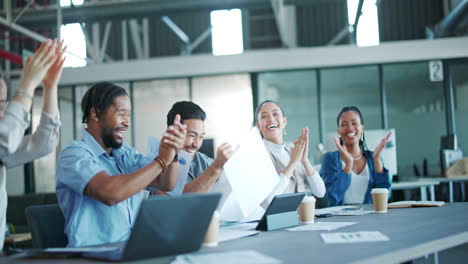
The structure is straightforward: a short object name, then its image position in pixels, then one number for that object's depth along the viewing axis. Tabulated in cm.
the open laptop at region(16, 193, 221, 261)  124
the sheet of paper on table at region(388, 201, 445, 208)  256
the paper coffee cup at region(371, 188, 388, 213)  235
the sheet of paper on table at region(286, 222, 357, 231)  184
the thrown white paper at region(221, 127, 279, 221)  197
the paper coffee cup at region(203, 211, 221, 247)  153
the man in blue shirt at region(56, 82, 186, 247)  165
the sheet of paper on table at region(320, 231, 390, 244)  150
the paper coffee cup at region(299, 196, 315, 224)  205
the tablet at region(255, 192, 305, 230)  188
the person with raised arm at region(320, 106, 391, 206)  308
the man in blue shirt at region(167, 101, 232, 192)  203
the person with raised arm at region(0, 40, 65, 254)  150
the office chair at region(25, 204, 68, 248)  204
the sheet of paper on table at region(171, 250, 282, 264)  124
